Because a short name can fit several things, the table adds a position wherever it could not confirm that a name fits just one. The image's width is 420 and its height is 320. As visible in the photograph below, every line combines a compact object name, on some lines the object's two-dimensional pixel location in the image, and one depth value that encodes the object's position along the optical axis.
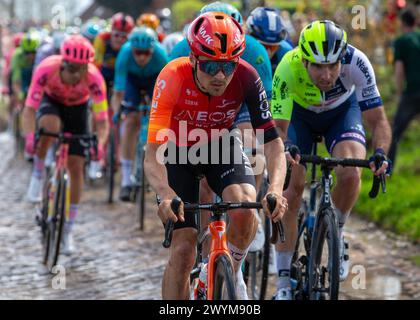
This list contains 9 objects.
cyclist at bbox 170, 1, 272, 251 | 14.84
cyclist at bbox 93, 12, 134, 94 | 26.52
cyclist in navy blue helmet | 16.72
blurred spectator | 24.89
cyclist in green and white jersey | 12.84
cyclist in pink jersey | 17.34
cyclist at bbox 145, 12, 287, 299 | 10.52
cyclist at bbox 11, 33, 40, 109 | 29.94
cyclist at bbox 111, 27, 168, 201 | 22.27
